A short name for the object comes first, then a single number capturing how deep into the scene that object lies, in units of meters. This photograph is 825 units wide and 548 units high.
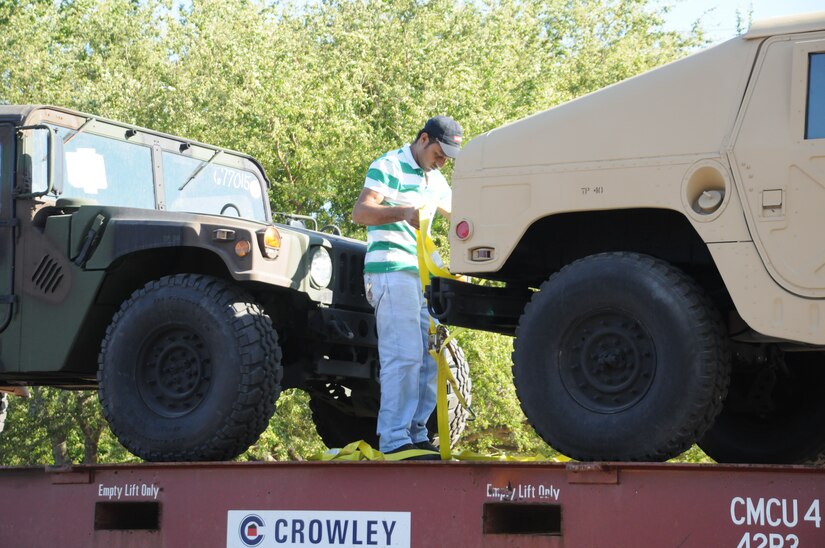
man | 6.20
